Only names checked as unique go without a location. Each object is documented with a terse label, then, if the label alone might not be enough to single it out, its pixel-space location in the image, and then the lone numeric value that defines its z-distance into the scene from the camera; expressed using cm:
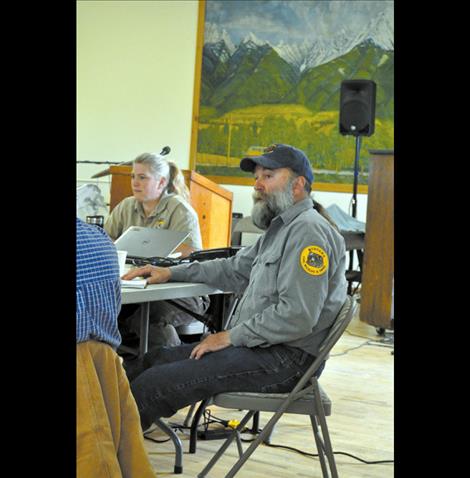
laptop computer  386
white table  301
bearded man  286
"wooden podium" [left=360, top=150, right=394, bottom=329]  682
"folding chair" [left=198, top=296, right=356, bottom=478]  281
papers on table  314
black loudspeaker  866
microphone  580
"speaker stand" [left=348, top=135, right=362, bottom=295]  894
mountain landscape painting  1016
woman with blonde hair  488
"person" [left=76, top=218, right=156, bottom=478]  190
